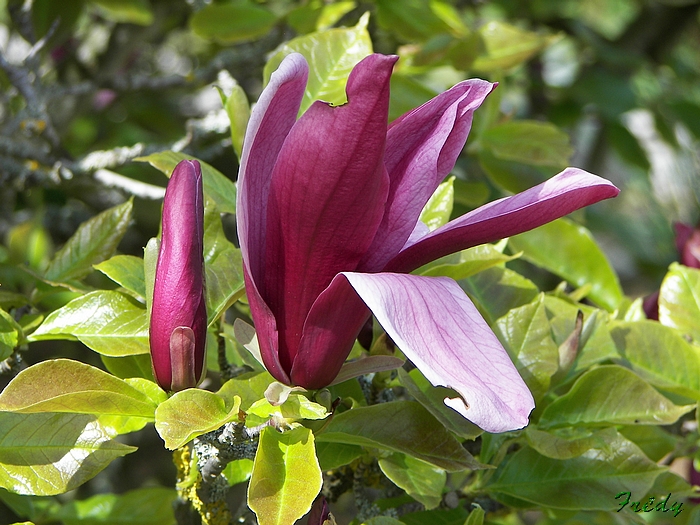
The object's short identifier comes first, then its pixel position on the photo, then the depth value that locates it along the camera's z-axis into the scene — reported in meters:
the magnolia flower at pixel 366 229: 0.68
